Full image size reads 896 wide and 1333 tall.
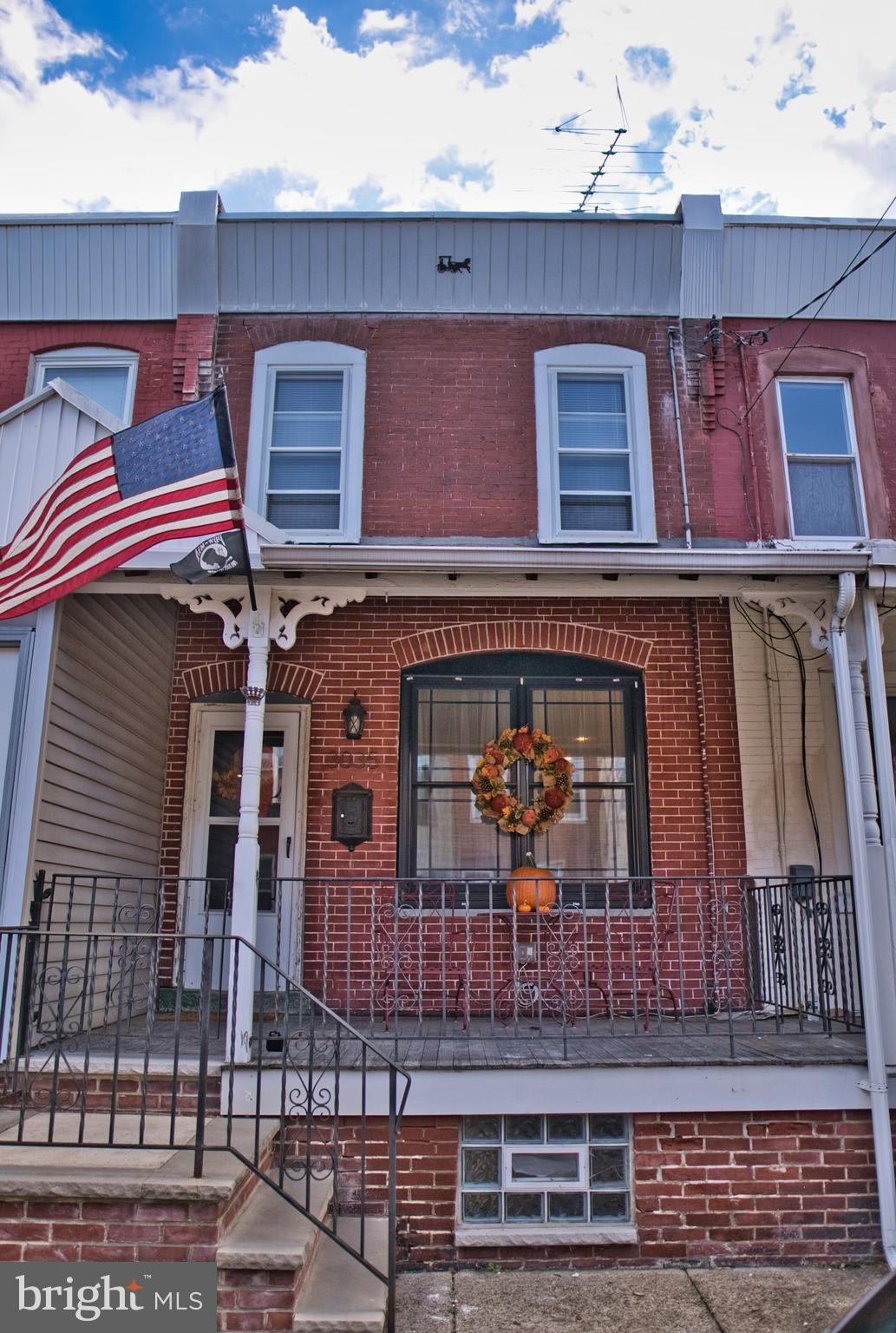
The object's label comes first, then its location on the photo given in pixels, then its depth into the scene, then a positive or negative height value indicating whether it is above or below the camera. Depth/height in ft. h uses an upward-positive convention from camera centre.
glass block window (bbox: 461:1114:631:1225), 16.89 -4.26
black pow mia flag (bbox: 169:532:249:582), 16.14 +5.83
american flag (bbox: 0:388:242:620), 16.56 +7.07
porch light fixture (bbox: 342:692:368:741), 23.97 +4.78
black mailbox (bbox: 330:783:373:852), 23.45 +2.42
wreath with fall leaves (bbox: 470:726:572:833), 22.98 +3.15
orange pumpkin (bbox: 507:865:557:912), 22.09 +0.62
